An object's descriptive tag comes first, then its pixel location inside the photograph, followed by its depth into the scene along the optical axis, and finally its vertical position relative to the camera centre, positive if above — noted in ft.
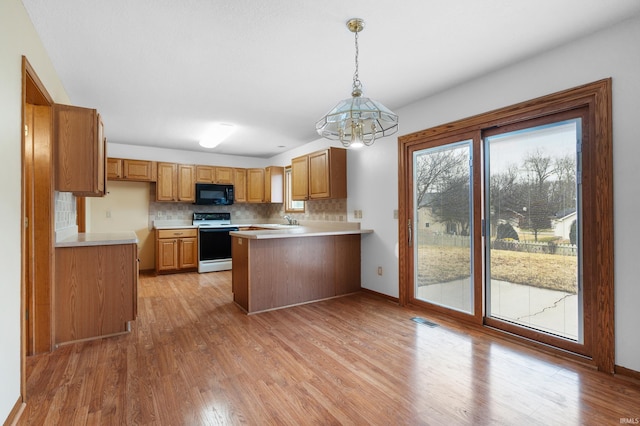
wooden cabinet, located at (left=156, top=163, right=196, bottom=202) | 18.74 +1.96
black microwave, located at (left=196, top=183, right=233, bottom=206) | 19.89 +1.32
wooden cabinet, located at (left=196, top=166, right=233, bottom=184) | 20.02 +2.61
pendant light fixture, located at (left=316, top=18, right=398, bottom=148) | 6.32 +1.97
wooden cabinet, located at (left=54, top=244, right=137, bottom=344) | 8.71 -2.16
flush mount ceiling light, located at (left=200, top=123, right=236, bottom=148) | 14.98 +4.04
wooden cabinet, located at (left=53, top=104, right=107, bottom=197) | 8.65 +1.90
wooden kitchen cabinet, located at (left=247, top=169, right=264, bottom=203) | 21.58 +1.85
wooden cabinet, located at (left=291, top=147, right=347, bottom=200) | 14.69 +1.93
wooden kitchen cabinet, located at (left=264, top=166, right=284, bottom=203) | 20.85 +1.97
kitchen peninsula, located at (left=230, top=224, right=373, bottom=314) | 11.49 -2.12
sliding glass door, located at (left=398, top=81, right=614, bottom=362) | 7.32 -0.29
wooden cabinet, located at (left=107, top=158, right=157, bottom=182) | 17.48 +2.60
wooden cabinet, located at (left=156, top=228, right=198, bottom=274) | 18.06 -2.07
